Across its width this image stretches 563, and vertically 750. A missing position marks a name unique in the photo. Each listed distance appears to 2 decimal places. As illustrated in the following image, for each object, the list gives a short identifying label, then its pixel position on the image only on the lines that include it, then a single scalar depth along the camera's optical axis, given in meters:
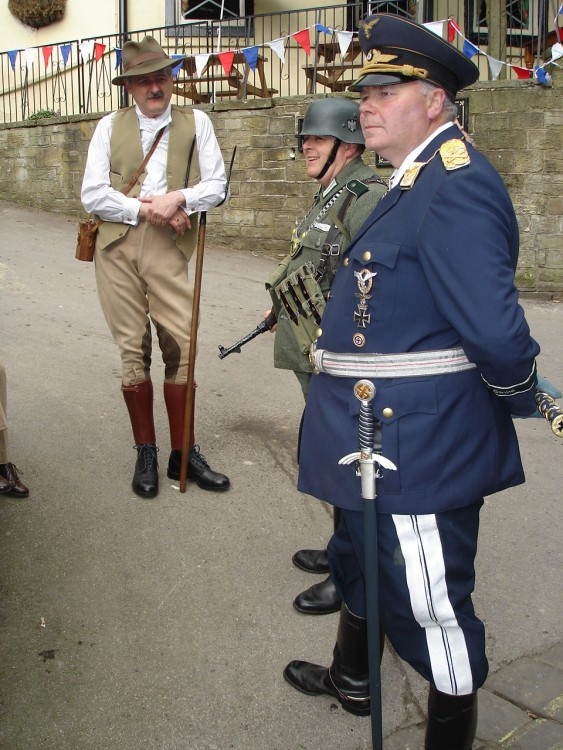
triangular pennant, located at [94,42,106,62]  12.47
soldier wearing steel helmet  3.21
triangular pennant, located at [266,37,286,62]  11.12
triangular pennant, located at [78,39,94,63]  12.63
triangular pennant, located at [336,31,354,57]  10.75
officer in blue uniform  2.03
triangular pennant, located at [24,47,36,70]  13.25
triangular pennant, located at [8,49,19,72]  13.37
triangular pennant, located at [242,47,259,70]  11.32
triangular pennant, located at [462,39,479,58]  10.06
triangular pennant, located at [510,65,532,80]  10.38
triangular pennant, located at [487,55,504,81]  10.25
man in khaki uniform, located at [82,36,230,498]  4.21
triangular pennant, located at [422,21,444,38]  9.93
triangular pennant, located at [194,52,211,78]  11.53
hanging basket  14.85
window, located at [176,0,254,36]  13.63
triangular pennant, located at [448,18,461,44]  10.33
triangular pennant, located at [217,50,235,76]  11.45
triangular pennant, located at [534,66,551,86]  9.45
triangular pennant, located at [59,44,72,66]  12.62
